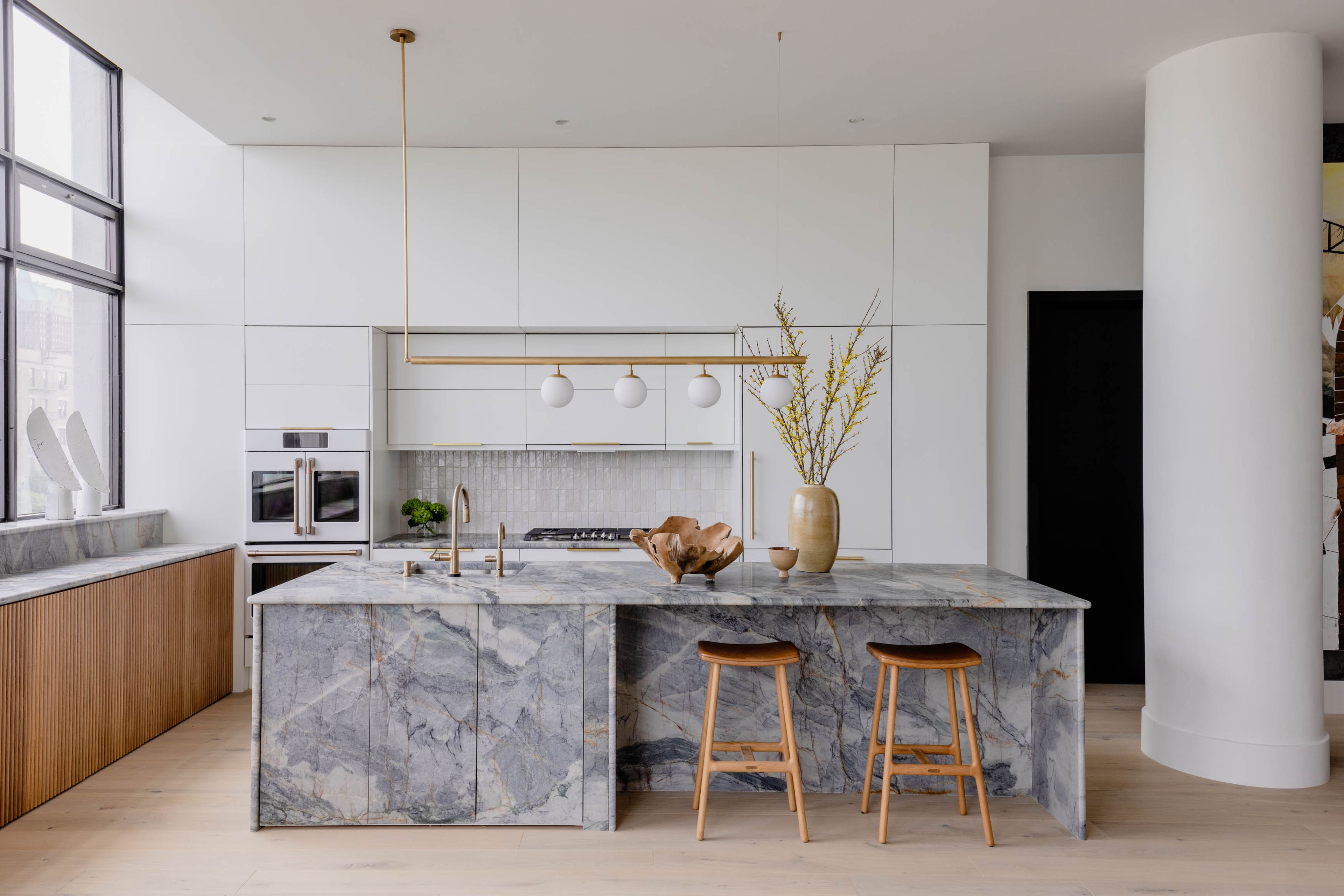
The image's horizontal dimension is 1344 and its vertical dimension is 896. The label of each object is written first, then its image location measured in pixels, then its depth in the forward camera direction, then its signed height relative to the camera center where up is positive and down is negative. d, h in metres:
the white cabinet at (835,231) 4.51 +1.15
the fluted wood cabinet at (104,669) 2.96 -0.99
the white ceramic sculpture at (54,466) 3.70 -0.13
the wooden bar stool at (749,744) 2.76 -0.98
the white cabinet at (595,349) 4.82 +0.53
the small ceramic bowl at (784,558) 3.10 -0.46
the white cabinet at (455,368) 4.81 +0.42
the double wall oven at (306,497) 4.52 -0.33
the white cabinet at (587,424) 4.80 +0.09
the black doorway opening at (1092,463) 4.77 -0.15
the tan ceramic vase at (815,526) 3.18 -0.35
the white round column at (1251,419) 3.29 +0.08
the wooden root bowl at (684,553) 2.98 -0.42
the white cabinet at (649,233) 4.55 +1.15
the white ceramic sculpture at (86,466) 3.90 -0.13
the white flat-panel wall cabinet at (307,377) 4.56 +0.35
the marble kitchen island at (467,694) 2.83 -0.90
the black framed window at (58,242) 3.77 +0.99
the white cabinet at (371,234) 4.55 +1.14
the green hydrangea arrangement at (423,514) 4.87 -0.45
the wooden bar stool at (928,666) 2.73 -0.80
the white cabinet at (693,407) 4.82 +0.19
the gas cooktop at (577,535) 4.69 -0.57
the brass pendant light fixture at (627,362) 3.11 +0.30
